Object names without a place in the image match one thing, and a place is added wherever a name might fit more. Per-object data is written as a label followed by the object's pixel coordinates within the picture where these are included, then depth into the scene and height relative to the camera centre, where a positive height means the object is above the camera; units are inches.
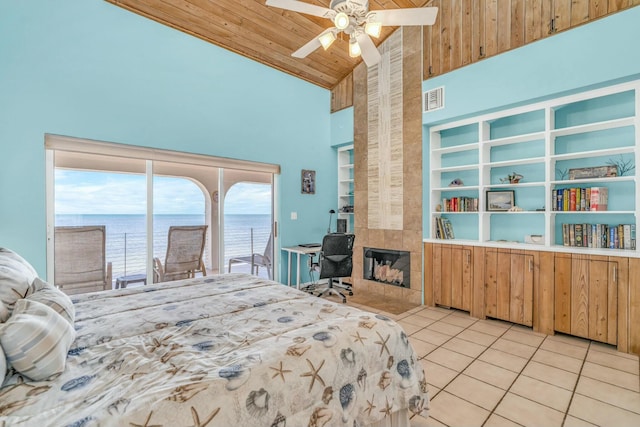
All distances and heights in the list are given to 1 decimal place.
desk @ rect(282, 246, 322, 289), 166.2 -21.9
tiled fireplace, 153.9 +25.0
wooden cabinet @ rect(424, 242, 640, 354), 100.7 -30.4
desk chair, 156.4 -23.6
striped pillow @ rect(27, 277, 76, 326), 52.7 -16.0
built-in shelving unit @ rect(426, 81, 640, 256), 109.5 +22.3
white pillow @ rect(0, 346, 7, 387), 37.2 -19.9
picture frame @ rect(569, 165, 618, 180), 107.3 +15.8
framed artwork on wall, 190.2 +20.6
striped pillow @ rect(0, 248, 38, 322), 50.3 -12.9
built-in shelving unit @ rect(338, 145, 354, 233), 206.8 +20.0
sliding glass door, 119.7 +3.7
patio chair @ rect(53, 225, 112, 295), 115.0 -19.2
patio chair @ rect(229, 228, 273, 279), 173.9 -27.8
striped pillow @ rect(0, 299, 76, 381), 39.4 -18.3
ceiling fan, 86.1 +58.9
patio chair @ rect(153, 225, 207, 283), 137.3 -20.2
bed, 36.0 -23.3
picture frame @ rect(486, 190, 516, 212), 134.3 +6.2
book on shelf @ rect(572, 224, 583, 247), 114.8 -7.9
